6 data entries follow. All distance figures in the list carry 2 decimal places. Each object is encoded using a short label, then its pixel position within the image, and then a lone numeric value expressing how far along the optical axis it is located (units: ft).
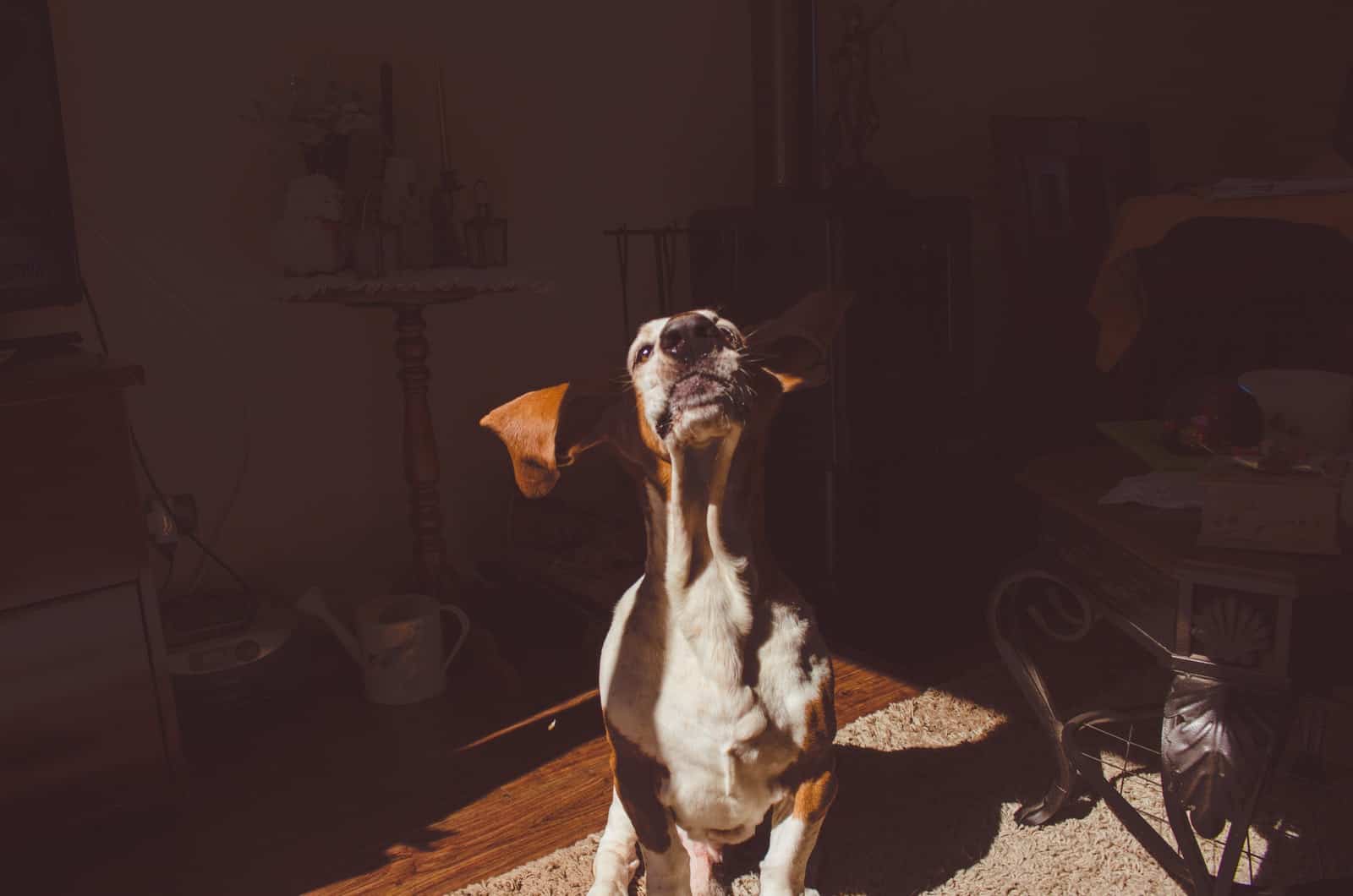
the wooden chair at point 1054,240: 10.24
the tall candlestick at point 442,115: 7.59
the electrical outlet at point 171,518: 6.43
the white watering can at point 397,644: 7.34
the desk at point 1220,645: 3.96
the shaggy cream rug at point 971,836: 5.07
